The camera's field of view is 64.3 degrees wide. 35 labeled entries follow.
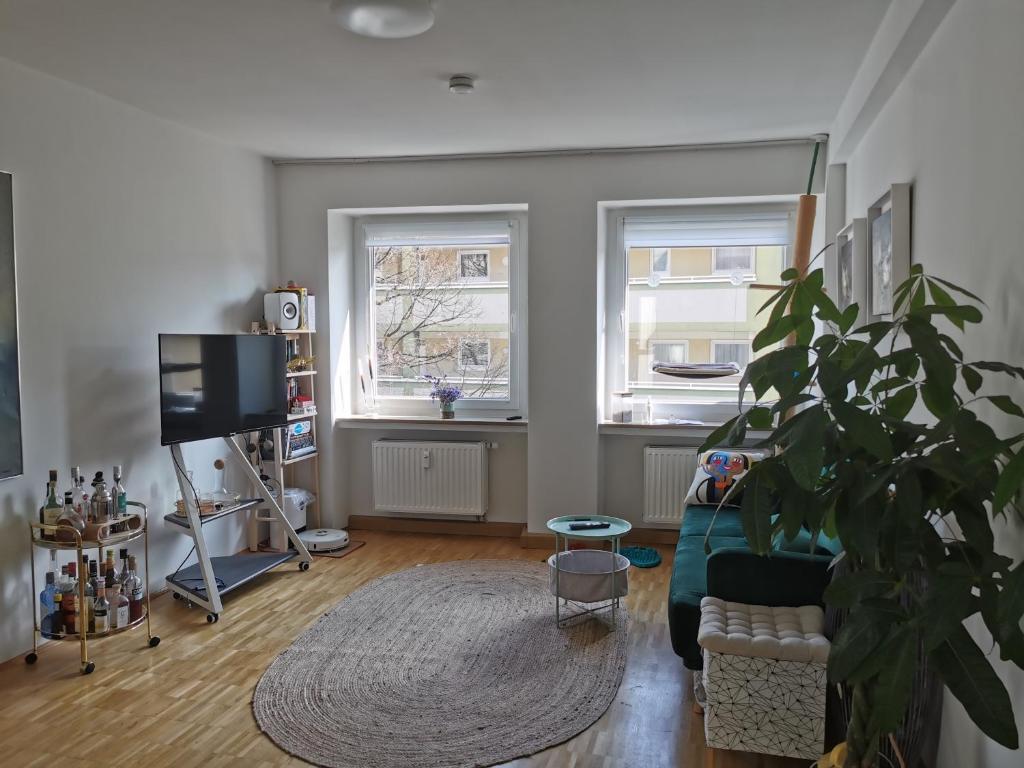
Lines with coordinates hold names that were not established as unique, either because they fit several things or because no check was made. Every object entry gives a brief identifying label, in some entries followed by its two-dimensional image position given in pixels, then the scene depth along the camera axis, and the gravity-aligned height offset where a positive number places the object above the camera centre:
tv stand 4.00 -1.24
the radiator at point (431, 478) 5.54 -0.97
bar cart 3.38 -0.88
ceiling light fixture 2.73 +1.10
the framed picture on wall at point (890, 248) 2.77 +0.31
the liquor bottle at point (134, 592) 3.69 -1.16
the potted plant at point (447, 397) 5.56 -0.41
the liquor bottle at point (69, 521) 3.41 -0.78
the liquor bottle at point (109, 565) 3.65 -1.02
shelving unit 5.07 -0.81
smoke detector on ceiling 3.57 +1.12
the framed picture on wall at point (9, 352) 3.38 -0.06
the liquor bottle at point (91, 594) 3.53 -1.13
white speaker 5.07 +0.17
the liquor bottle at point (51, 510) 3.47 -0.74
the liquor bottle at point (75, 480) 3.59 -0.63
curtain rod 4.89 +1.16
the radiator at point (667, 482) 5.23 -0.93
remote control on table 3.94 -0.92
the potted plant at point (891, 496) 1.44 -0.33
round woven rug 2.83 -1.39
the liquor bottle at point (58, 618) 3.49 -1.21
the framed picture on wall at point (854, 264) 3.38 +0.32
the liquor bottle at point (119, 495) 3.66 -0.72
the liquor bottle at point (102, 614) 3.54 -1.21
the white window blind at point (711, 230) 5.23 +0.70
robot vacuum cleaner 5.19 -1.30
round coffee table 3.81 -0.93
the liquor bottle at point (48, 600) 3.52 -1.14
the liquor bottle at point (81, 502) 3.57 -0.73
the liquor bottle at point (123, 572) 3.69 -1.07
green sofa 2.86 -0.87
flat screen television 3.95 -0.25
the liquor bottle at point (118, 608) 3.58 -1.20
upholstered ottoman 2.54 -1.12
